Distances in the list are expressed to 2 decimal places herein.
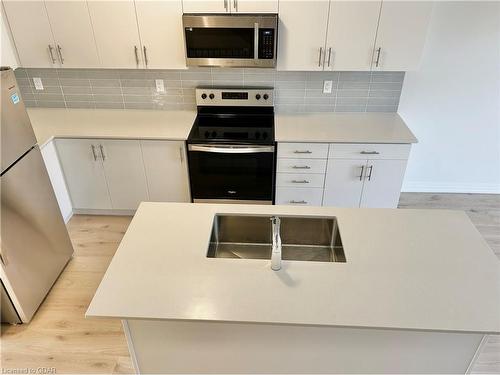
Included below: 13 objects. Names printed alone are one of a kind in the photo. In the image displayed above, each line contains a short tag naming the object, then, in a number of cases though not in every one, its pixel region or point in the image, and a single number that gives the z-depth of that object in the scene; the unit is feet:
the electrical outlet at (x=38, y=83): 10.83
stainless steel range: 9.53
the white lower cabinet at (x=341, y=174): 9.59
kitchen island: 4.77
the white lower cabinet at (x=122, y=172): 9.81
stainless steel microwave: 8.64
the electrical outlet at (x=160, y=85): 10.80
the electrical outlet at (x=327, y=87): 10.64
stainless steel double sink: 6.47
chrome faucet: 5.16
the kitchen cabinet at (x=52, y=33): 8.96
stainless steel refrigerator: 6.80
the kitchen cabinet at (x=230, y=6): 8.66
